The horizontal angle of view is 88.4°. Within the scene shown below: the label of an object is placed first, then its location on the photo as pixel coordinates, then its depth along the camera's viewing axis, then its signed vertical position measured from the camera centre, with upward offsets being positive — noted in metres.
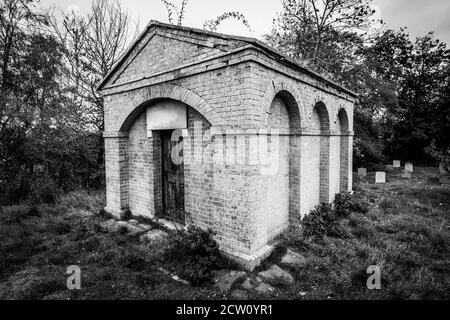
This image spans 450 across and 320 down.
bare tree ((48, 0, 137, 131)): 11.74 +5.12
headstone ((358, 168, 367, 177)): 14.59 -1.60
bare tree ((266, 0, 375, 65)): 12.77 +7.14
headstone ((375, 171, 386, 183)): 12.92 -1.73
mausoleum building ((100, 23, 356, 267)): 4.27 +0.36
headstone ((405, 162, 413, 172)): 14.65 -1.34
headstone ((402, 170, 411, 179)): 14.28 -1.76
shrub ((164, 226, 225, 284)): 4.09 -2.03
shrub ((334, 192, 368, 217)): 7.49 -1.98
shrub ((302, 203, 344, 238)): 5.74 -2.03
